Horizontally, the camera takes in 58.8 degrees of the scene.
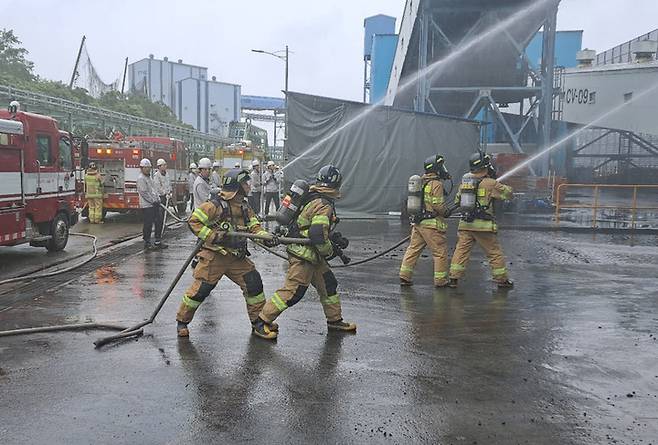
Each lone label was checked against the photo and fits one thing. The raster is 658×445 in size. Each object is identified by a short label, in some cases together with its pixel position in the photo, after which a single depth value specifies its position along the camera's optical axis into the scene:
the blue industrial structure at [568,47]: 35.66
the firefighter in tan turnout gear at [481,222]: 7.68
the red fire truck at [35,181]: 9.12
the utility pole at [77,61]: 43.38
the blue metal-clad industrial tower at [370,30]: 46.59
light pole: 15.63
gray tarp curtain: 15.90
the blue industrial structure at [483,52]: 19.53
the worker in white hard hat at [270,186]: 17.39
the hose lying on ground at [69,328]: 5.47
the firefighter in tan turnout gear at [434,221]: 7.60
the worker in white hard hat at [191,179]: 14.72
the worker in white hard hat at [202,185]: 9.73
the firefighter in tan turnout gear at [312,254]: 5.29
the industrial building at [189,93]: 77.12
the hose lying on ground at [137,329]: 5.24
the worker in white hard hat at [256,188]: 16.86
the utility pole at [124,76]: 55.48
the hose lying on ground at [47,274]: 7.73
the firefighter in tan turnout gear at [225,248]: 5.26
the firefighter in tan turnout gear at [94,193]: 15.78
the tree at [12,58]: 34.00
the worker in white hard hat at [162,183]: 11.71
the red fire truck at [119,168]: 16.08
